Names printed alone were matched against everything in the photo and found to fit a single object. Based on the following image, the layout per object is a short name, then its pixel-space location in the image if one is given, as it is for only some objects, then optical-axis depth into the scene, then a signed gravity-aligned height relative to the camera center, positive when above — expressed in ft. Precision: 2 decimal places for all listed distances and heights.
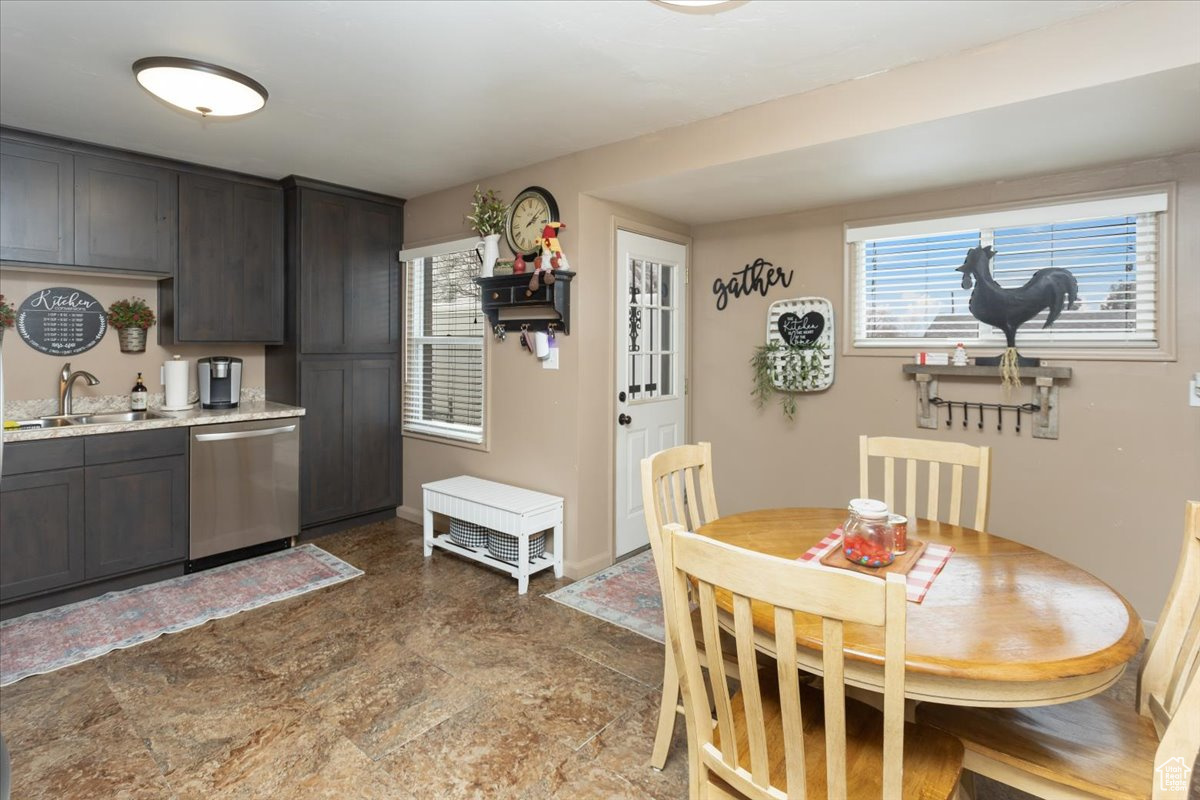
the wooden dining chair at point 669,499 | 6.43 -1.28
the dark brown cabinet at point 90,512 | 10.23 -2.23
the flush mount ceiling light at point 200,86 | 8.05 +4.01
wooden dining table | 4.18 -1.81
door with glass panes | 13.00 +0.58
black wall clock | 12.32 +3.39
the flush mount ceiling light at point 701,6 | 6.37 +4.09
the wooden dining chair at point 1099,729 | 4.53 -2.73
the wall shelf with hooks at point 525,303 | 12.03 +1.67
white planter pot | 13.14 +2.79
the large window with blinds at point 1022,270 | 9.57 +2.01
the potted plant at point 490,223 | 13.10 +3.44
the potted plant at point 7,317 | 11.28 +1.25
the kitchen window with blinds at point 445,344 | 14.33 +1.02
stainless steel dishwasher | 12.17 -2.04
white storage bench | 11.57 -2.45
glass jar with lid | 5.91 -1.44
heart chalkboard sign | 12.52 +1.22
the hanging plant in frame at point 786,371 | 12.53 +0.35
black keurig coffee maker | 13.43 +0.12
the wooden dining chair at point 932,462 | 7.51 -0.94
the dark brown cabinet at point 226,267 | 12.79 +2.55
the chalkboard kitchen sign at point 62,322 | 11.88 +1.24
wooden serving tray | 5.79 -1.67
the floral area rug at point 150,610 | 9.20 -3.82
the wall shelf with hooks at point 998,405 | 10.19 -0.20
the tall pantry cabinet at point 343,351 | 14.05 +0.83
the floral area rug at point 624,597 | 10.30 -3.81
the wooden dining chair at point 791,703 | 3.54 -2.09
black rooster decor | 10.13 +1.49
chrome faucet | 12.09 +0.00
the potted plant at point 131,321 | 12.67 +1.31
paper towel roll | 12.99 +0.07
